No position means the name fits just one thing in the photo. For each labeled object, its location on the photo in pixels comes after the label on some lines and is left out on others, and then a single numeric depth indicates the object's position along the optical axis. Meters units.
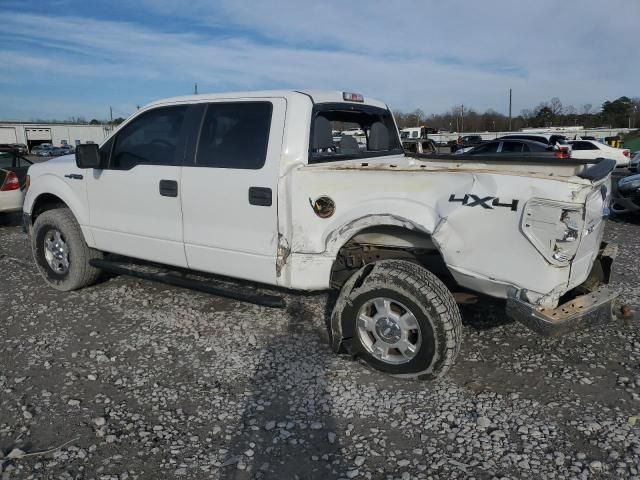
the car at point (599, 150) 24.55
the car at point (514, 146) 18.22
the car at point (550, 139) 23.51
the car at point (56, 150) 54.85
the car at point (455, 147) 27.49
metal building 68.06
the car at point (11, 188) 9.86
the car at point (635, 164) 19.28
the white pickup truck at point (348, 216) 3.05
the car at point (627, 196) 9.45
